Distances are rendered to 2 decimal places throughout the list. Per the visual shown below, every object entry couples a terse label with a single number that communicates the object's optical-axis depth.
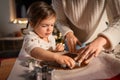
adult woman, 0.90
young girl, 1.14
